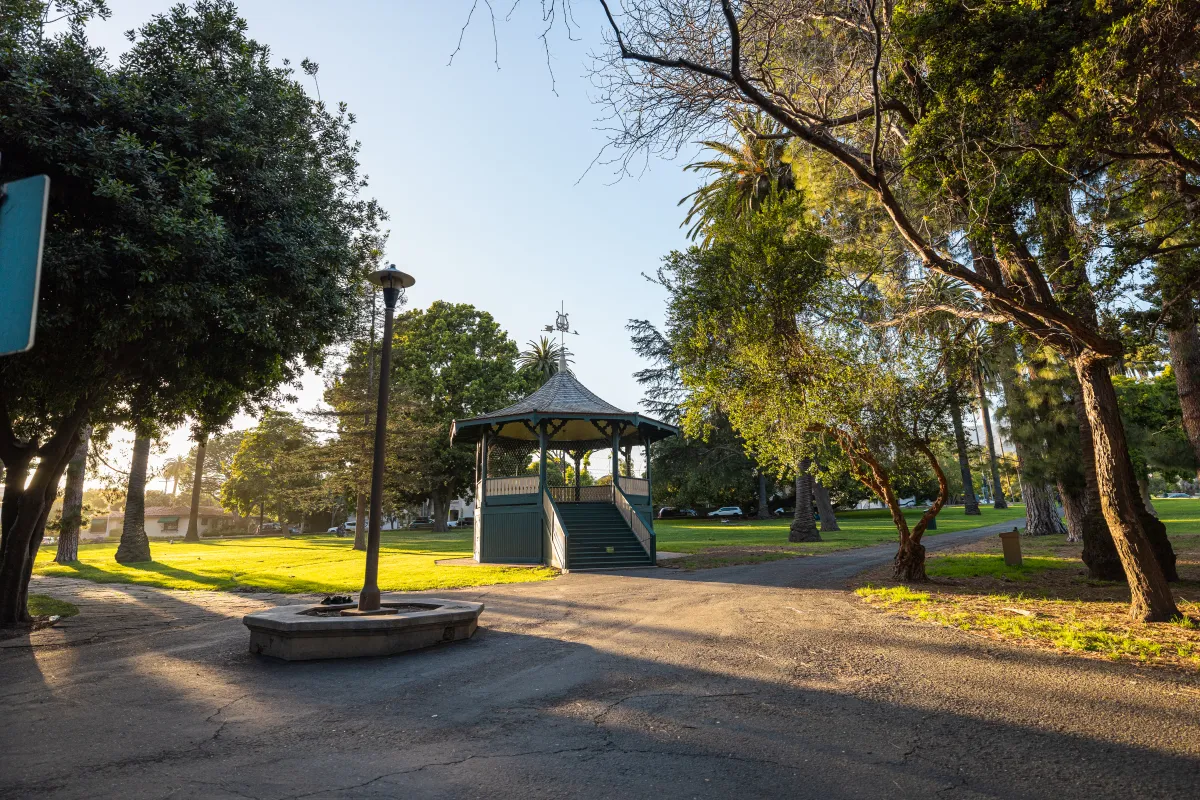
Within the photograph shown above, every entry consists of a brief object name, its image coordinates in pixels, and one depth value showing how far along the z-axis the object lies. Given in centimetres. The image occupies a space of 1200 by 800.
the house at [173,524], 7319
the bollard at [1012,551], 1408
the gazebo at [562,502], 1895
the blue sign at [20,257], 212
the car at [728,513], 6104
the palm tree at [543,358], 5983
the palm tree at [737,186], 2615
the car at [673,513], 6147
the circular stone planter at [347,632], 702
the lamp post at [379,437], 820
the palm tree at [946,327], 1005
